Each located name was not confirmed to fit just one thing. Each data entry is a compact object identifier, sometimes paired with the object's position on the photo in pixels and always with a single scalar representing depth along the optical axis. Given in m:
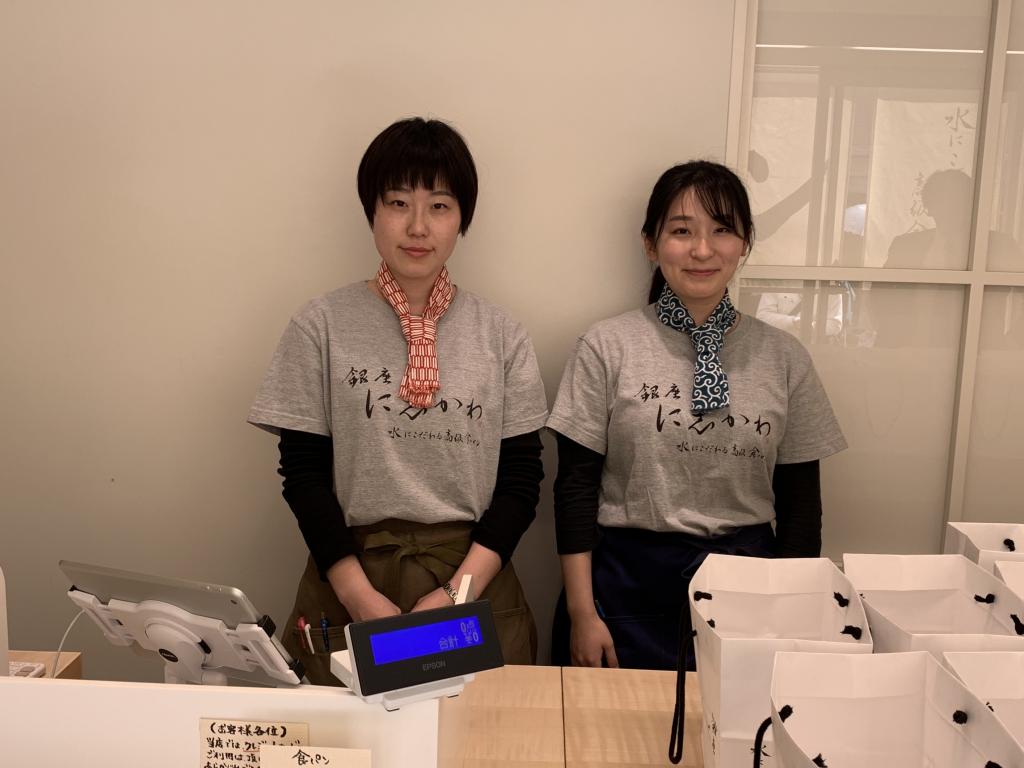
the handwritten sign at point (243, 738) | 0.94
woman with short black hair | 1.89
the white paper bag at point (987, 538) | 1.36
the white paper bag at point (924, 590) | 1.23
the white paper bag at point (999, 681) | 0.97
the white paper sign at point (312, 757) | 0.92
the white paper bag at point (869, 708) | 0.94
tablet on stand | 1.00
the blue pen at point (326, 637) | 1.89
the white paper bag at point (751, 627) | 1.02
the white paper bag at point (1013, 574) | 1.20
